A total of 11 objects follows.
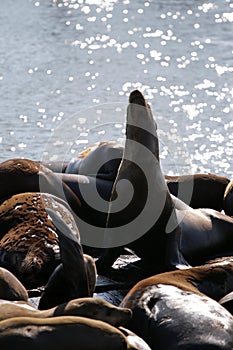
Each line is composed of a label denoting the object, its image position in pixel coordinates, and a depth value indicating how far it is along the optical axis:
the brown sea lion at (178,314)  7.84
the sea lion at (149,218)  11.61
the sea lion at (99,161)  14.26
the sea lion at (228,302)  9.04
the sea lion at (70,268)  8.61
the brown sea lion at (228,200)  14.12
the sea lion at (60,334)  6.70
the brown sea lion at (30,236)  10.59
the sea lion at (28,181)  12.61
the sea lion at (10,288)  8.37
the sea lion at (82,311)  7.32
